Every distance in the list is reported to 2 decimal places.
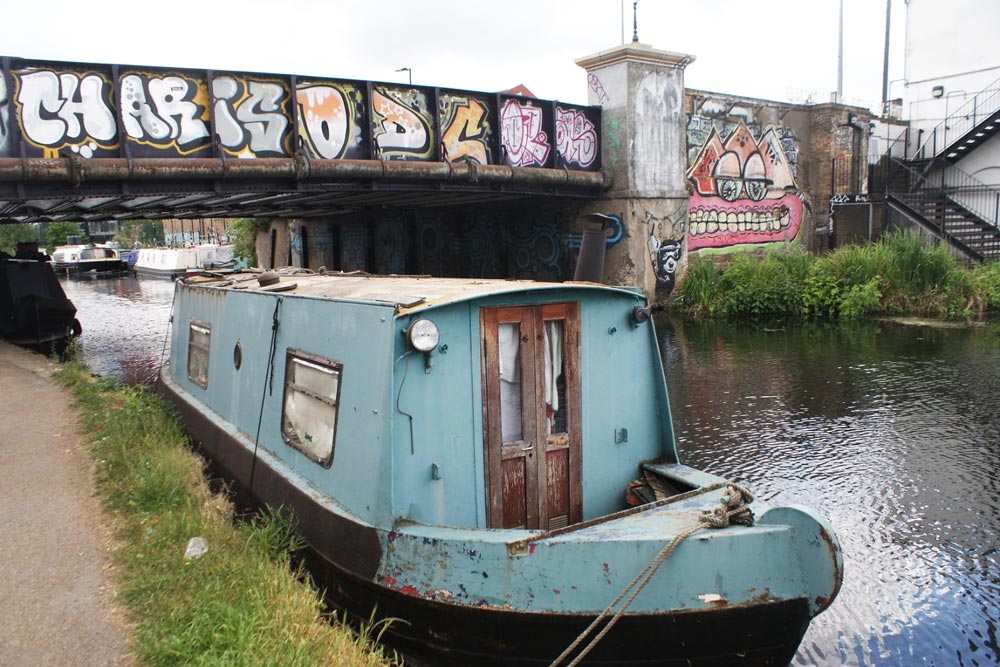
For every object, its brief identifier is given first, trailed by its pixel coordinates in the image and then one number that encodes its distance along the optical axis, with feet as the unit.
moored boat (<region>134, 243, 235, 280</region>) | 114.42
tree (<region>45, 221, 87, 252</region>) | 170.57
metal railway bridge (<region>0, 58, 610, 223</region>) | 32.99
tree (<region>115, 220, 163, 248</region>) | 188.29
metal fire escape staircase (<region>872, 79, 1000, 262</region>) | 67.82
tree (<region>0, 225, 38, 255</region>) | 135.09
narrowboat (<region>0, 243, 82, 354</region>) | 53.42
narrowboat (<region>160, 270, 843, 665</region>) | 13.03
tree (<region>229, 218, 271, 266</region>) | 89.92
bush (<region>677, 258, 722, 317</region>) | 57.82
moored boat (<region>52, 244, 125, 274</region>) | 128.06
